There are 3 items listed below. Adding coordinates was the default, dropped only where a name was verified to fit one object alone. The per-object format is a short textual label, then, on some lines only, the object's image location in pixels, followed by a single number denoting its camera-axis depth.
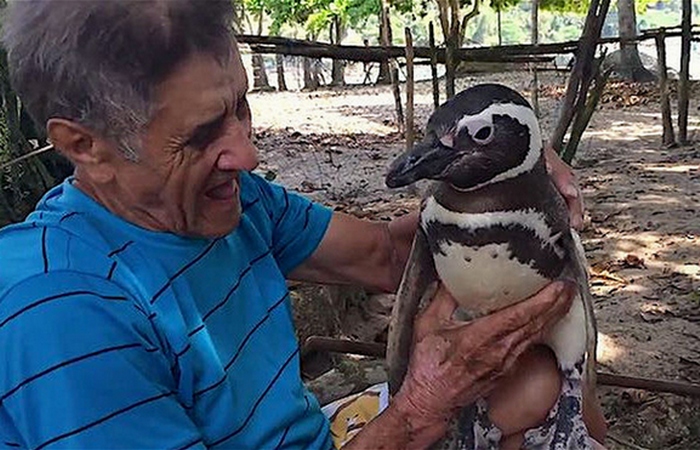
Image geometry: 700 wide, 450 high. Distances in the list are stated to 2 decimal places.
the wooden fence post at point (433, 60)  4.48
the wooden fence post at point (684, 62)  7.40
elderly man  1.19
